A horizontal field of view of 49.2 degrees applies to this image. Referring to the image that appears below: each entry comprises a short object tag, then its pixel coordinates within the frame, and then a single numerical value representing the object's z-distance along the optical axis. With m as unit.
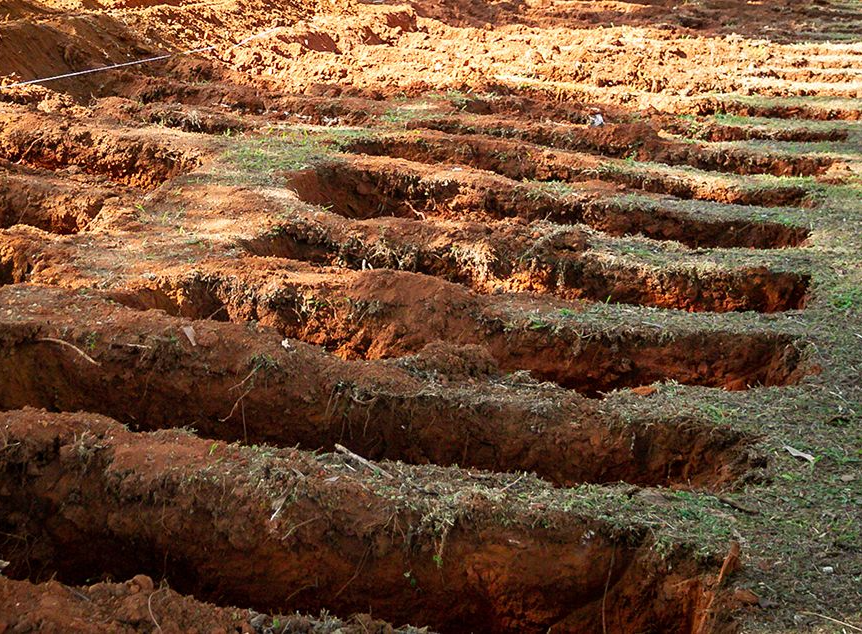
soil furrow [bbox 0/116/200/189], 8.35
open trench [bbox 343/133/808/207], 8.61
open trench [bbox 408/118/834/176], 9.69
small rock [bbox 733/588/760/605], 3.51
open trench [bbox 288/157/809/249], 7.82
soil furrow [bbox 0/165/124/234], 7.21
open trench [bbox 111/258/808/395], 5.81
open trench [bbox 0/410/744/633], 3.89
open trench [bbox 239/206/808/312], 6.76
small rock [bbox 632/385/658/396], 5.16
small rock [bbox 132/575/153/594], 3.32
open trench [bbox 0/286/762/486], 4.80
